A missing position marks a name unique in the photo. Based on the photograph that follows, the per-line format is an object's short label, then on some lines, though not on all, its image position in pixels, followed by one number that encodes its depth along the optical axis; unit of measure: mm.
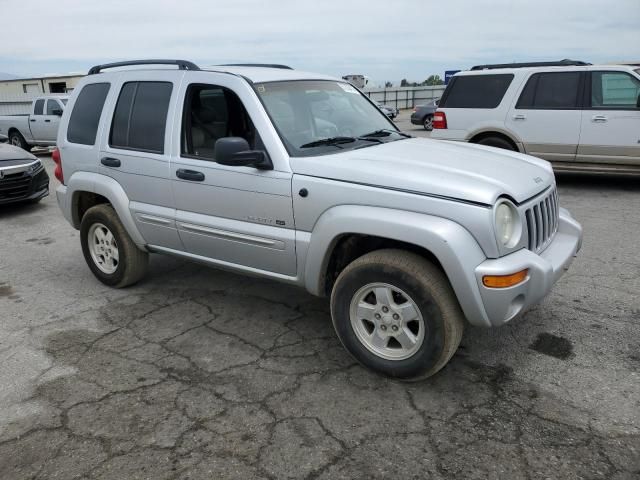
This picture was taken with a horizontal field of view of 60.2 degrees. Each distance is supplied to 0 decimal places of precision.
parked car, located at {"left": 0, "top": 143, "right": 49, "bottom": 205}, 8195
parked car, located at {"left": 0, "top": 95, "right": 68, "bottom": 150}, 15930
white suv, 8109
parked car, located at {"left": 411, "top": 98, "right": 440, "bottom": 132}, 21000
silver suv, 3000
